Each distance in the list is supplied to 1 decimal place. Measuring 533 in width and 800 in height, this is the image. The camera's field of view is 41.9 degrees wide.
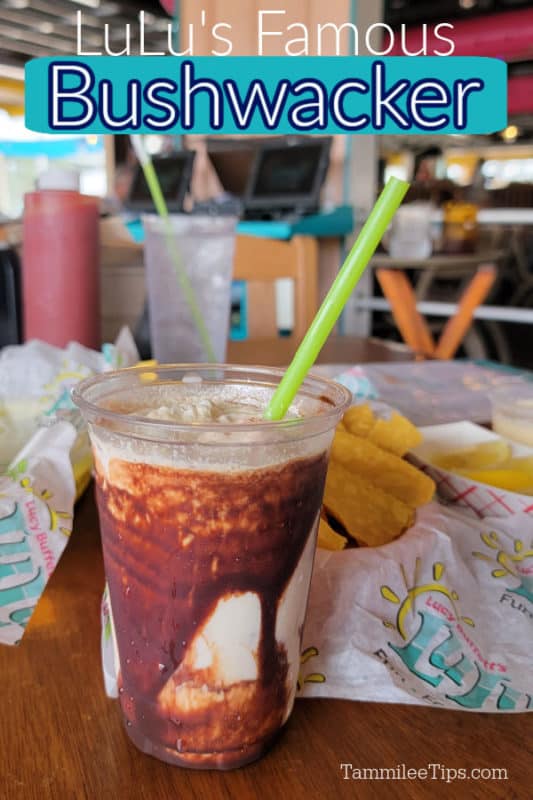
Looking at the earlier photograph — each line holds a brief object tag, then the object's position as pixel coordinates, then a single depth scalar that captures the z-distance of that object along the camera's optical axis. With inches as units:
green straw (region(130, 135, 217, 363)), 38.1
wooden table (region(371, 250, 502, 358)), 87.8
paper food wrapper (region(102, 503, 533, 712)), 19.6
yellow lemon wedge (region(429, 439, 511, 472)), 32.4
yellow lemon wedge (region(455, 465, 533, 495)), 29.1
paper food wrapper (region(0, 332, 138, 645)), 21.2
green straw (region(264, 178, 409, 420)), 16.0
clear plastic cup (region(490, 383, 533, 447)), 35.1
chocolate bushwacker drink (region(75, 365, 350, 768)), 15.7
